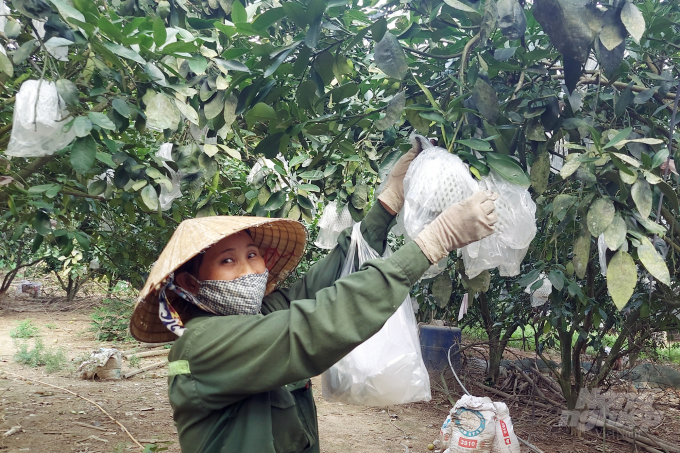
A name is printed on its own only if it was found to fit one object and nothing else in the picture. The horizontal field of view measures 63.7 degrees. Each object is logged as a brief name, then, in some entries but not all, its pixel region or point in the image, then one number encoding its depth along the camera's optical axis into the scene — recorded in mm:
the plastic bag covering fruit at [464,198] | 1128
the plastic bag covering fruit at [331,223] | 2168
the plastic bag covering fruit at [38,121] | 1364
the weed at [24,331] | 7711
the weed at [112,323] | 8047
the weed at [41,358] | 5883
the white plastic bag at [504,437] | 3199
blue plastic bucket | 5699
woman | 1026
